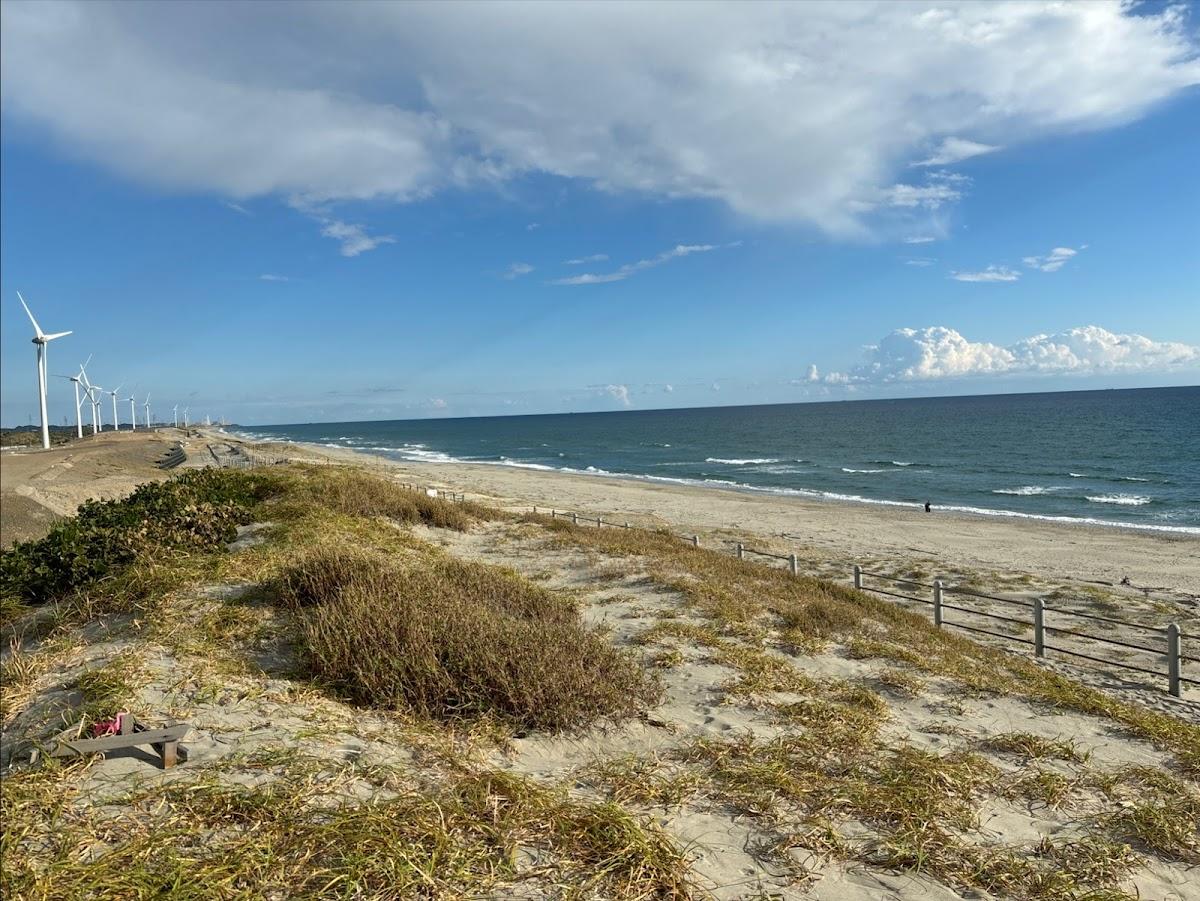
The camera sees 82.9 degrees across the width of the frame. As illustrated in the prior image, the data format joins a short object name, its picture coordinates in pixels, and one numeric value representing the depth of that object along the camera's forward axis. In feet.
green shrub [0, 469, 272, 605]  30.76
